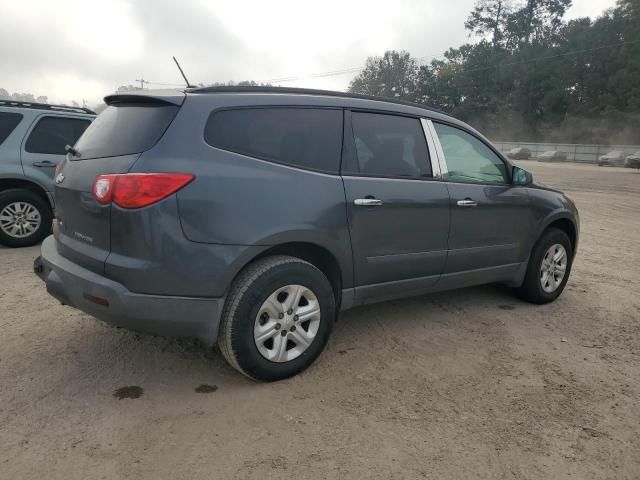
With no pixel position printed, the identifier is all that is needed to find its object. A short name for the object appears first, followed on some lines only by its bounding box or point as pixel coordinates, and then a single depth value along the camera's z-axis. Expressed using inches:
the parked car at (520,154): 2045.2
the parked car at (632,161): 1431.3
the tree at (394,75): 3228.3
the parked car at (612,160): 1605.9
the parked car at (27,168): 252.1
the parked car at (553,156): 1899.5
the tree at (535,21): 2738.7
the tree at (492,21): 2910.9
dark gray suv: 107.1
